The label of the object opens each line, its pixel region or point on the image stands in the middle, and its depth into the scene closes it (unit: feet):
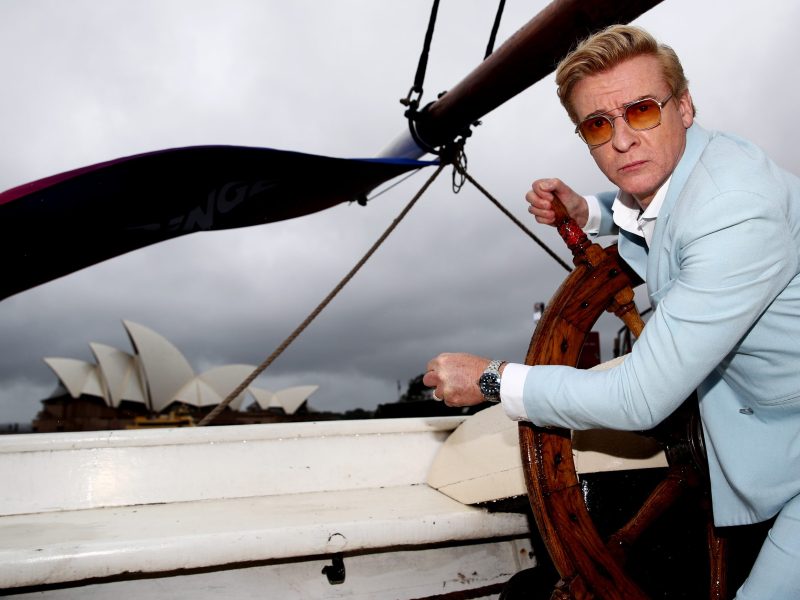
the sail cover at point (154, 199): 8.74
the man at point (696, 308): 2.43
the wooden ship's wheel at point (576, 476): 3.00
